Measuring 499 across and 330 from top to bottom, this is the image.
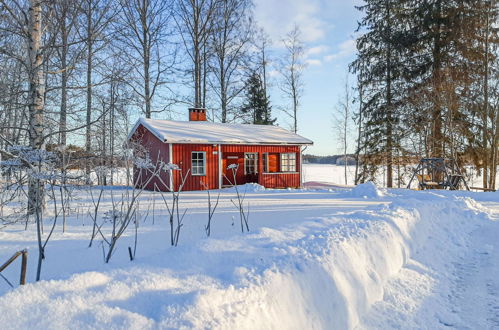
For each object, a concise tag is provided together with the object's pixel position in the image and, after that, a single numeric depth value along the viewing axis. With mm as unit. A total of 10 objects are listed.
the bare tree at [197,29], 20703
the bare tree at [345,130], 26859
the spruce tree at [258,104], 26172
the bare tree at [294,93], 25088
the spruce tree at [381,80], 18734
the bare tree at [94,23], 6684
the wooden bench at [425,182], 13640
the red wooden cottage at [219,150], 13711
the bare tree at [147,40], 18984
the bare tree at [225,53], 21752
